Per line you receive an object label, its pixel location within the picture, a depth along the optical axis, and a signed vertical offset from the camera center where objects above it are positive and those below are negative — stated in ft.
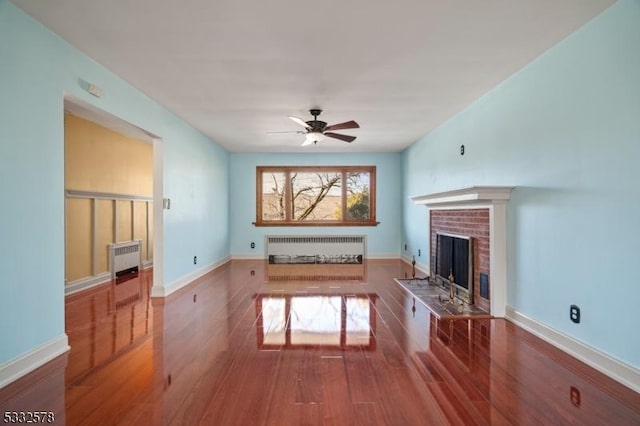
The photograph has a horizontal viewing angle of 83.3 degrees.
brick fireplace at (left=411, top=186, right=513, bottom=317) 12.06 -0.75
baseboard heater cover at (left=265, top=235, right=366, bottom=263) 26.43 -2.62
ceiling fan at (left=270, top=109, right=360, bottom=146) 14.71 +3.61
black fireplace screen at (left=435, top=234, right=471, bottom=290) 14.28 -1.98
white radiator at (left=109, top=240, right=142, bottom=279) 18.98 -2.41
